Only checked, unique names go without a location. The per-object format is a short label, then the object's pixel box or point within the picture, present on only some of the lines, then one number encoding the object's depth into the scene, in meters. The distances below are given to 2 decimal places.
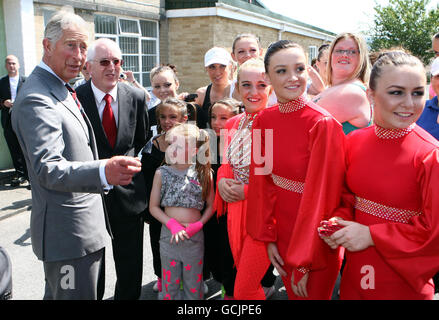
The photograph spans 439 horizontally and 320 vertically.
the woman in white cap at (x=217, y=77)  3.87
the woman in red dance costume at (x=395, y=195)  1.62
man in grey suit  1.81
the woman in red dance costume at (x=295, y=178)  1.87
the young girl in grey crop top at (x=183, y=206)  2.78
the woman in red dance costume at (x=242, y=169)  2.35
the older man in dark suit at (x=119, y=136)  2.75
